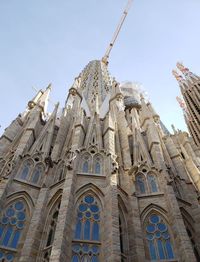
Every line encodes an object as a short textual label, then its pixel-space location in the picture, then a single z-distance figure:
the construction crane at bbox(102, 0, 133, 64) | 64.14
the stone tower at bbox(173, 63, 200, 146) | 42.33
